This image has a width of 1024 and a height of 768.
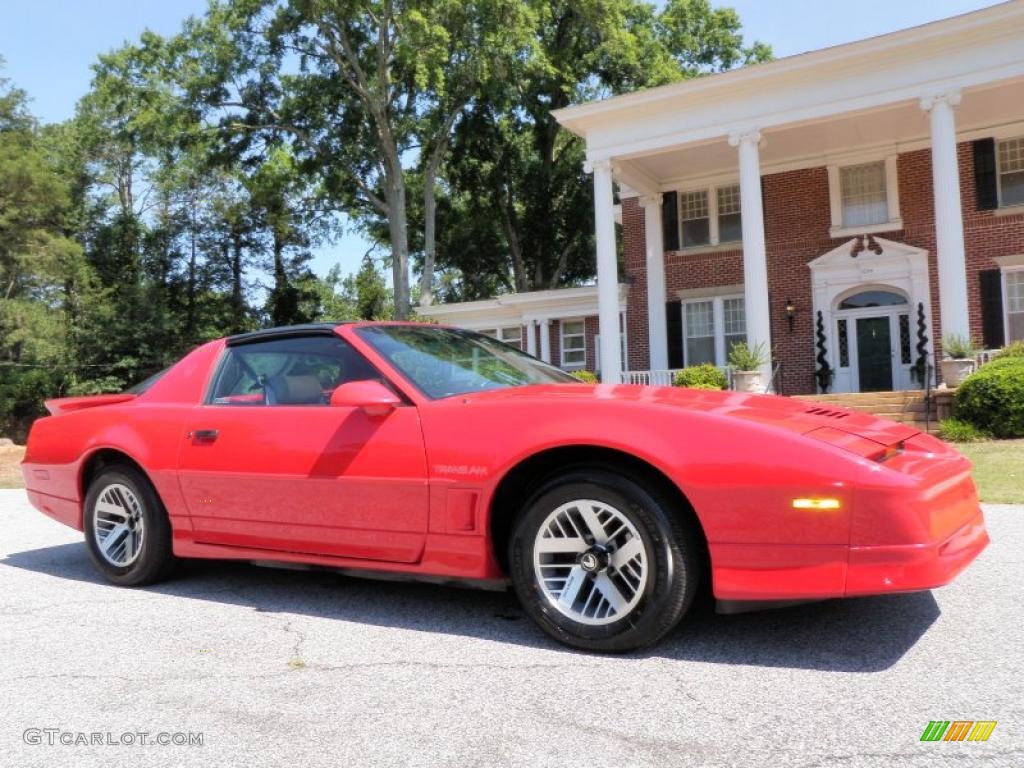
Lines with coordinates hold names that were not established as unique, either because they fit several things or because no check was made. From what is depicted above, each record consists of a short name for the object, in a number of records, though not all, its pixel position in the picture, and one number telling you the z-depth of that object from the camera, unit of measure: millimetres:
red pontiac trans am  2930
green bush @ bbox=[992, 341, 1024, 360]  14367
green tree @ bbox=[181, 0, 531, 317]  24406
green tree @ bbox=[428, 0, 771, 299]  28375
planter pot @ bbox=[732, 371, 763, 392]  16484
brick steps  14109
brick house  15602
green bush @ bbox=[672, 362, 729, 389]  17547
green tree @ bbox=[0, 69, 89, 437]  28734
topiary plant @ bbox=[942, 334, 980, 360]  14469
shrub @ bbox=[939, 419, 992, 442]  12359
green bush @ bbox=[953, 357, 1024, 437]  12164
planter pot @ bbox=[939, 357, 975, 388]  14289
